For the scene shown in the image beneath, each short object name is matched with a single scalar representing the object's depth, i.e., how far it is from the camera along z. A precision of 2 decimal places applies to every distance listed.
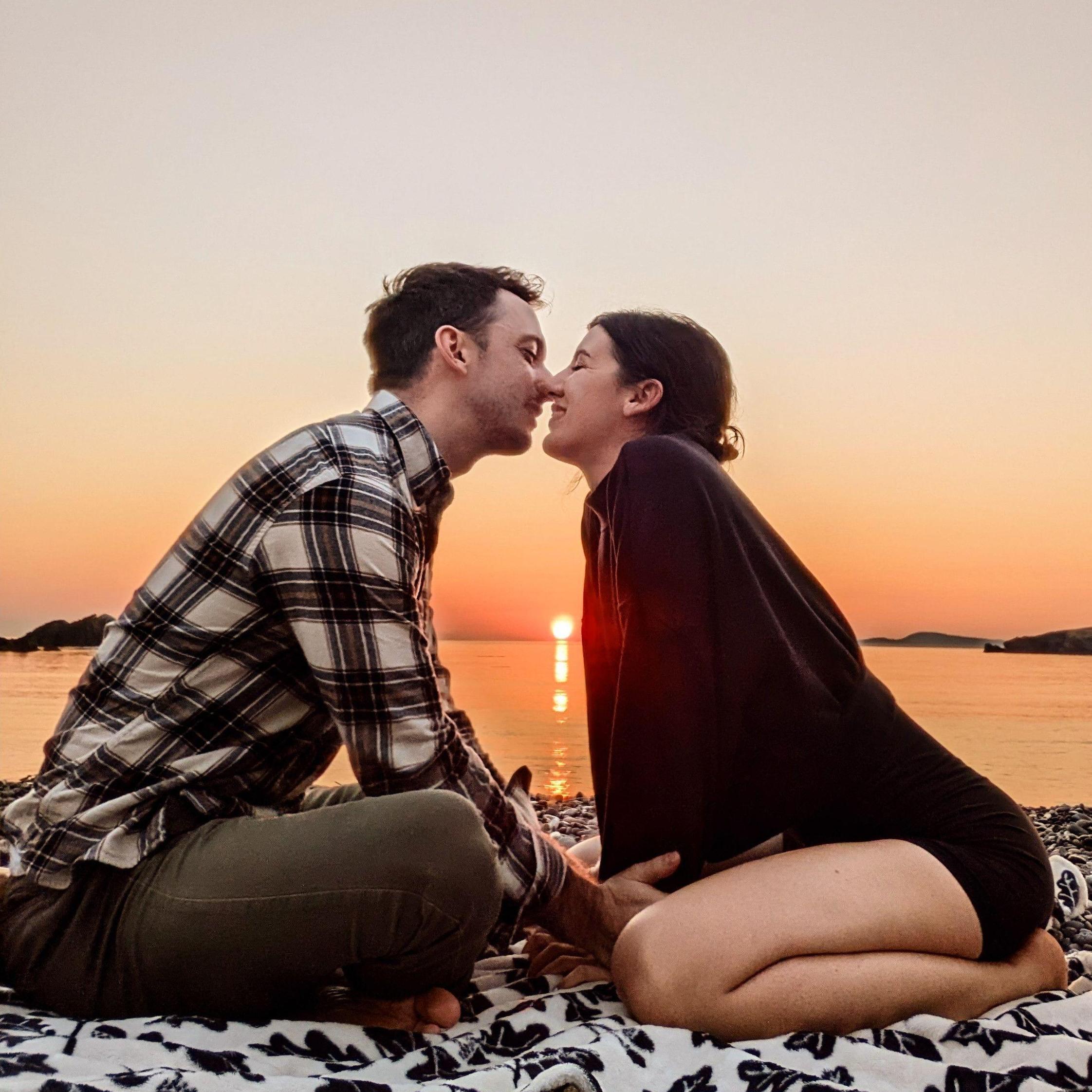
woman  2.18
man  2.01
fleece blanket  1.76
